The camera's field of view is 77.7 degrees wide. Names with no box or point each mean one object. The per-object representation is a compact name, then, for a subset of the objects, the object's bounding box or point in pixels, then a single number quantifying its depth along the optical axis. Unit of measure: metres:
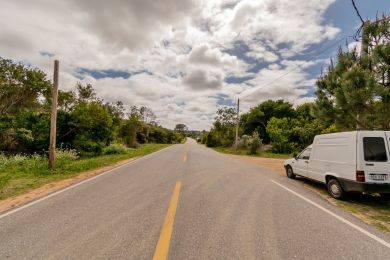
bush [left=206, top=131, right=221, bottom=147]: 55.97
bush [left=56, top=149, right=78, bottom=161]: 17.86
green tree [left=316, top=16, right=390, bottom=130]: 8.34
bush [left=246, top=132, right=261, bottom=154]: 29.94
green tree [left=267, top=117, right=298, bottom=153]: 30.39
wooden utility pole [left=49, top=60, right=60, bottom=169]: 11.79
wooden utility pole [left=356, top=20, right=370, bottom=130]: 9.40
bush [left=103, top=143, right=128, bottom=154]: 26.91
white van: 6.86
